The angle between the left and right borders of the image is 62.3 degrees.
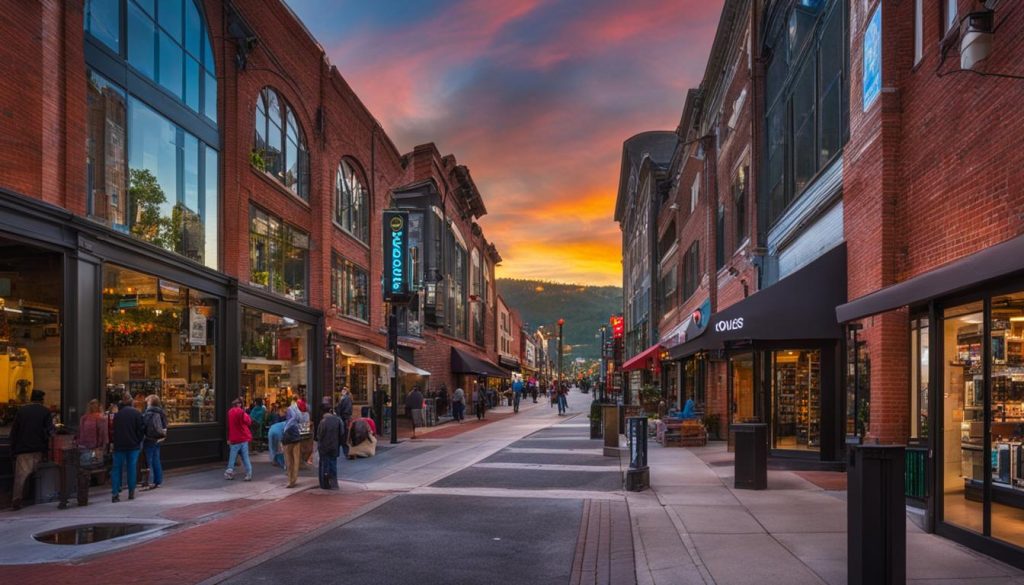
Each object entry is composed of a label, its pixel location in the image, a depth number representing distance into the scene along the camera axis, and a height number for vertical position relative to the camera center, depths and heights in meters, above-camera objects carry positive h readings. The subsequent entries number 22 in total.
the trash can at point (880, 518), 6.54 -1.51
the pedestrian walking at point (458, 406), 38.69 -3.76
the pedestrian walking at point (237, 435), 16.27 -2.13
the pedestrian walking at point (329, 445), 14.46 -2.08
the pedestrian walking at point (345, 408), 23.14 -2.31
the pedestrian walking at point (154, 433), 14.50 -1.88
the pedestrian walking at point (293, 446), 15.03 -2.17
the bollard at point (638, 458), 13.89 -2.25
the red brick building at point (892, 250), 8.64 +1.05
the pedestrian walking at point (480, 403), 40.44 -3.80
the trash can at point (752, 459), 13.49 -2.15
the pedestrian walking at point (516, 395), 50.72 -4.33
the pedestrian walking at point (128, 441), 13.52 -1.87
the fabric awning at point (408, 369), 34.03 -1.85
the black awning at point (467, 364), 48.56 -2.37
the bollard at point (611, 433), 20.58 -2.67
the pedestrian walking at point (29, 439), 12.59 -1.73
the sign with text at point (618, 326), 63.78 -0.17
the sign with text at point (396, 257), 32.31 +2.58
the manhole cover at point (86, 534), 10.10 -2.60
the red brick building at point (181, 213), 14.04 +2.46
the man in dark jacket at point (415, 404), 33.50 -3.17
